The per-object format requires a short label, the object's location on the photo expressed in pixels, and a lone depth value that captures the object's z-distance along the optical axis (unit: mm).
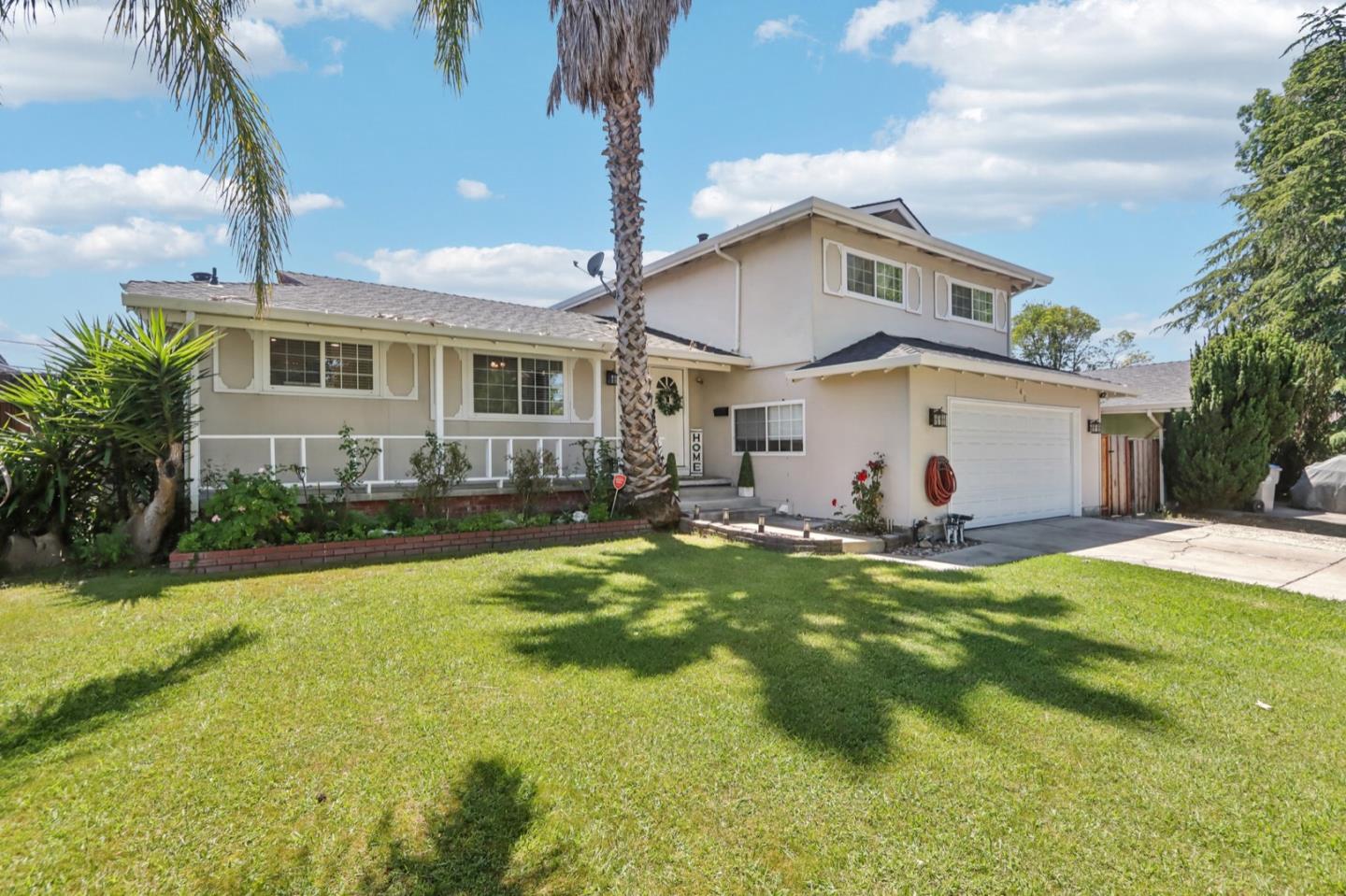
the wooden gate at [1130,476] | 13500
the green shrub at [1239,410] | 12547
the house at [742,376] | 9883
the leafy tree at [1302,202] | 18781
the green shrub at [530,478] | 9820
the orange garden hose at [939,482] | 9938
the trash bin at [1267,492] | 13633
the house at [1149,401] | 17250
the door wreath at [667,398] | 12984
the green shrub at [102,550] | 7121
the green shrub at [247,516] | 7211
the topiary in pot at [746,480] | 12492
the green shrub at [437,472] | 9094
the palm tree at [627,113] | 9148
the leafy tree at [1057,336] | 35375
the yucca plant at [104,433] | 7223
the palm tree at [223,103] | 5836
